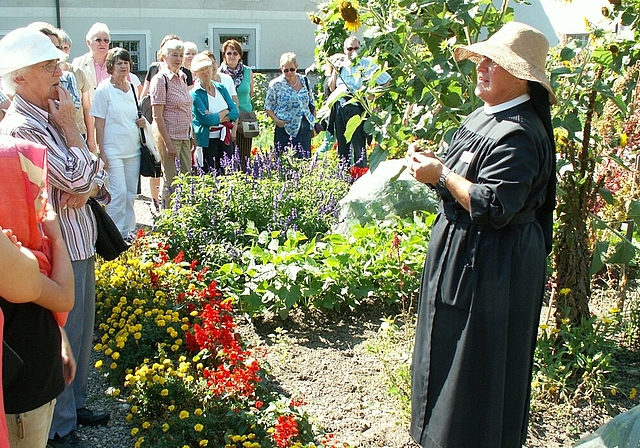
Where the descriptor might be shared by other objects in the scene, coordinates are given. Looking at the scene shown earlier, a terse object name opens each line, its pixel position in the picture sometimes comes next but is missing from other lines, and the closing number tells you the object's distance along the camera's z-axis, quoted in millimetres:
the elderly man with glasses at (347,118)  8461
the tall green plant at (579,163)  3611
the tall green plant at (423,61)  3615
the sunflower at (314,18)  4762
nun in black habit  2531
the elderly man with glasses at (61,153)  2762
